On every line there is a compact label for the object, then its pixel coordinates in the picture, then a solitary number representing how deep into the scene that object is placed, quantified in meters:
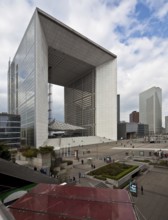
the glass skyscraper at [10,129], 52.19
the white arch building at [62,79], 56.62
